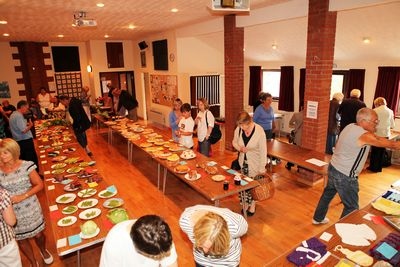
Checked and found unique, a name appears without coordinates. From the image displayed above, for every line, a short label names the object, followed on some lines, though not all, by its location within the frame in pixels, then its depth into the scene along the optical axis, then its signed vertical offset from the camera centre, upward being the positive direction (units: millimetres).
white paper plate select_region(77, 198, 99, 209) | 3004 -1364
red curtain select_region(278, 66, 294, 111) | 8641 -484
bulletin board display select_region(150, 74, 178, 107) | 9247 -461
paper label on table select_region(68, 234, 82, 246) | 2418 -1409
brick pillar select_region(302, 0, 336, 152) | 4535 +117
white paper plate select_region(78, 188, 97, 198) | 3258 -1352
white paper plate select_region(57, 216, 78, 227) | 2697 -1393
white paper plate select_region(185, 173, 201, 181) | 3709 -1342
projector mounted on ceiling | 5309 +1064
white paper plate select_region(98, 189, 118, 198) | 3215 -1348
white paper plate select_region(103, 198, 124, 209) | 2975 -1354
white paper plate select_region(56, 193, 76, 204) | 3121 -1359
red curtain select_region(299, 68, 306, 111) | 8208 -333
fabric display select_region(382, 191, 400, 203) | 2855 -1293
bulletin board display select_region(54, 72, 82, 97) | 11867 -234
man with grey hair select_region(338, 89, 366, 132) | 5582 -733
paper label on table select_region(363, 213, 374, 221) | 2611 -1353
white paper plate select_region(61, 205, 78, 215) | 2904 -1375
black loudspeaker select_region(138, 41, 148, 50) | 10594 +1169
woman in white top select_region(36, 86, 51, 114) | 9836 -729
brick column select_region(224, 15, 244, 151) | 6430 +76
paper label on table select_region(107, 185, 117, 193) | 3346 -1340
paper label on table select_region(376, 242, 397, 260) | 2099 -1360
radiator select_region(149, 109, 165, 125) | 10269 -1532
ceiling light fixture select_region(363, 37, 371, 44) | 6016 +665
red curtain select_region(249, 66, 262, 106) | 9711 -327
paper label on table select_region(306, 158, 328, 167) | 4352 -1410
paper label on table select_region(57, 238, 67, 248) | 2391 -1412
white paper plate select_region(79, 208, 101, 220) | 2790 -1373
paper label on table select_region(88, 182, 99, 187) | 3512 -1338
